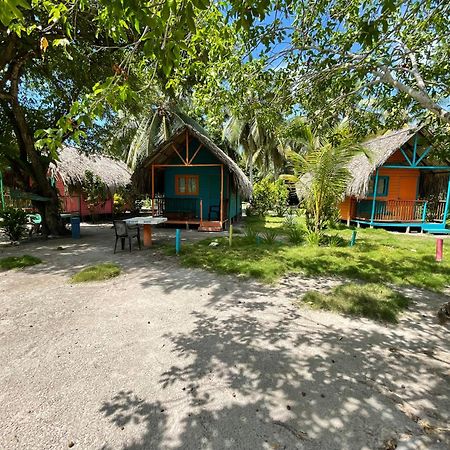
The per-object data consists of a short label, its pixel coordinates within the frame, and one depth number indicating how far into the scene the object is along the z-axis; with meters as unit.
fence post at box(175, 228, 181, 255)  8.11
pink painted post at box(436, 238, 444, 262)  7.34
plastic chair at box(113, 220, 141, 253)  8.51
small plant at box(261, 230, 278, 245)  9.28
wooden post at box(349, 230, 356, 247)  9.09
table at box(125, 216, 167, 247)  9.20
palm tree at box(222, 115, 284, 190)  23.52
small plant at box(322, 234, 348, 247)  9.08
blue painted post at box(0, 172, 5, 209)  13.03
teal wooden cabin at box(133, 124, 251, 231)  13.71
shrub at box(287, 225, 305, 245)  9.59
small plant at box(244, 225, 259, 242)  9.51
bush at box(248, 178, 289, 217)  21.31
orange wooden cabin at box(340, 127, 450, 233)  13.35
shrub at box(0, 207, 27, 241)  9.37
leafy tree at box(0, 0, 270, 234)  2.01
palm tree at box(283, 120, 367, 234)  8.05
